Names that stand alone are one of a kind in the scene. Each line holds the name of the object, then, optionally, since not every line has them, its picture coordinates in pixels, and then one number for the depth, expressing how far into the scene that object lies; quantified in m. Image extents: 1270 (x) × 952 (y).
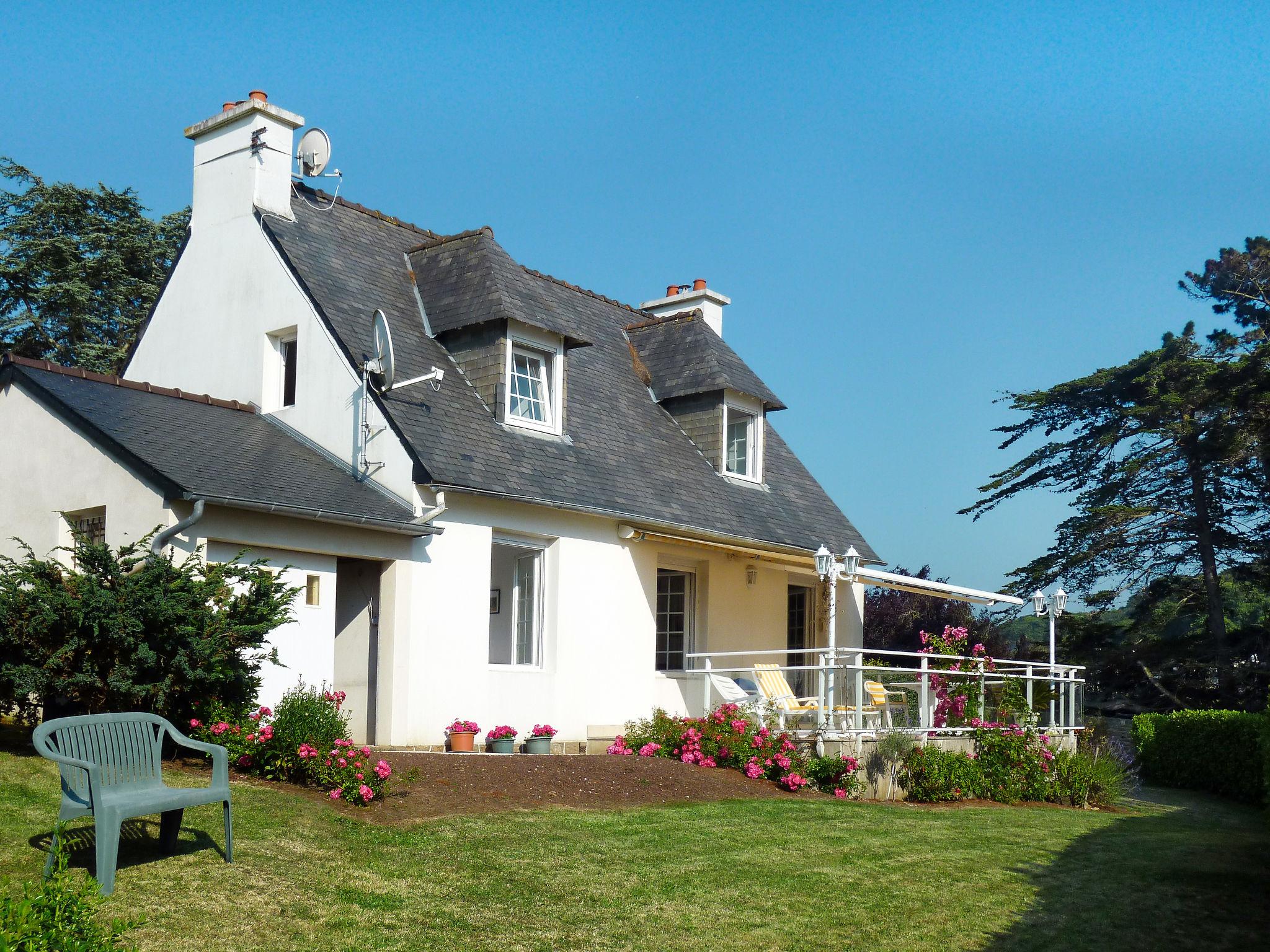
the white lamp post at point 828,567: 15.80
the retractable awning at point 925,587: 18.44
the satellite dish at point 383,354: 14.68
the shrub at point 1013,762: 15.47
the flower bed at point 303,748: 10.51
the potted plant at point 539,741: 15.33
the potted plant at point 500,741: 14.89
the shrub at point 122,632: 10.05
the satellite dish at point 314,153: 17.70
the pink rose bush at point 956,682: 16.36
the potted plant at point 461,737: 14.52
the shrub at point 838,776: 14.48
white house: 13.51
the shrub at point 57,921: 5.03
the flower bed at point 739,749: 14.52
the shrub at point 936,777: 14.81
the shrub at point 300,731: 10.72
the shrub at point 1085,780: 15.63
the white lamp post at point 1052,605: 20.48
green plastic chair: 7.19
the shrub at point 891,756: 14.69
